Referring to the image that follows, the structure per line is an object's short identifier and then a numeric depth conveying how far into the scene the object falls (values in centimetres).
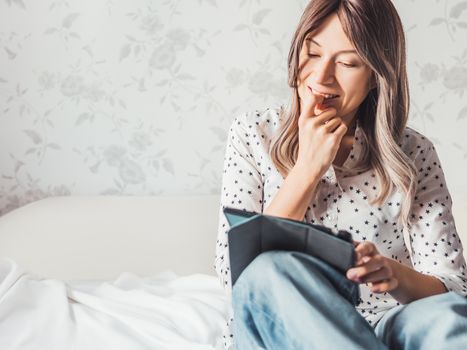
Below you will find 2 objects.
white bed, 124
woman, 90
